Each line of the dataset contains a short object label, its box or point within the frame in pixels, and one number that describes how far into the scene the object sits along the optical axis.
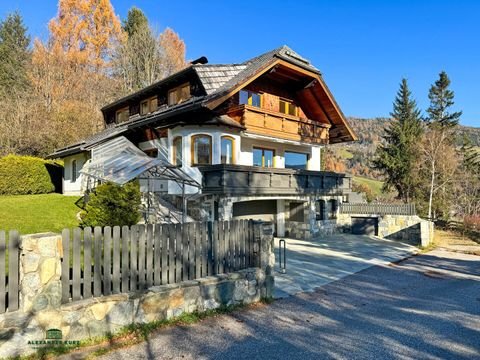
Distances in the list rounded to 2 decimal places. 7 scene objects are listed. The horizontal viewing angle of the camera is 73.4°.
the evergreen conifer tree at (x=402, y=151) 30.92
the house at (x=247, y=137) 14.03
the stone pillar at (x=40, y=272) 4.38
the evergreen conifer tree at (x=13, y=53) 30.26
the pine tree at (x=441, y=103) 36.31
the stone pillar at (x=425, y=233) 16.39
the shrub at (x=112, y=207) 11.20
